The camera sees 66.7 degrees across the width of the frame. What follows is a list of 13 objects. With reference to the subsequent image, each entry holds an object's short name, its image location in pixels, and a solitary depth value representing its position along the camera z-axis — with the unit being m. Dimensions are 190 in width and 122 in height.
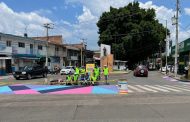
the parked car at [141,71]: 20.65
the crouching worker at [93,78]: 12.07
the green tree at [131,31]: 34.02
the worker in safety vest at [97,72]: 12.39
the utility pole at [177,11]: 20.19
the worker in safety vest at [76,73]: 12.13
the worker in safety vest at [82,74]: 12.33
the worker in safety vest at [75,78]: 12.14
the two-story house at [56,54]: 31.89
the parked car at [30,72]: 17.31
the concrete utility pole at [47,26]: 30.58
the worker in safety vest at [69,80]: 12.17
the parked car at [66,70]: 25.15
